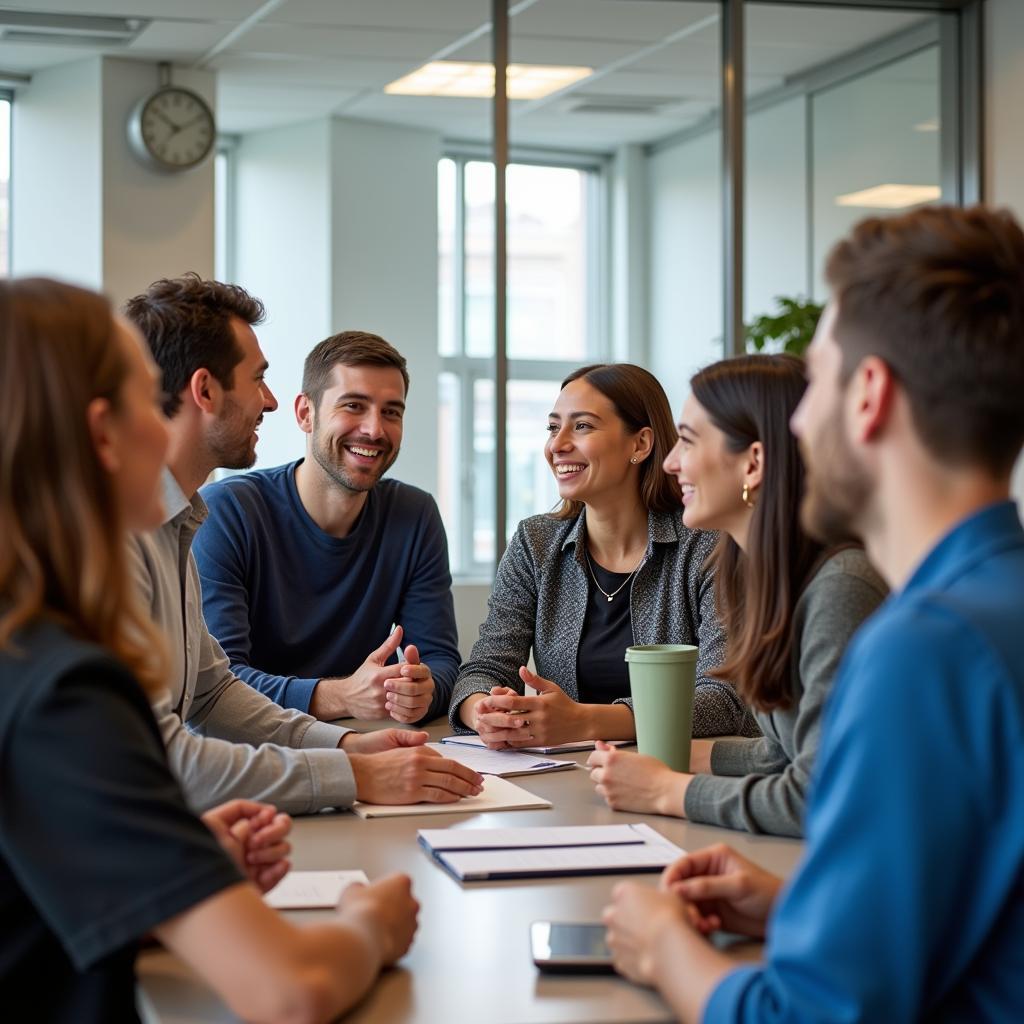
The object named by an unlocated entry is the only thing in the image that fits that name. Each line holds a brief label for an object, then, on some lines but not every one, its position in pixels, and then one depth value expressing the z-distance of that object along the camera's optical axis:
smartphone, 1.19
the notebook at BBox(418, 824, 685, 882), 1.49
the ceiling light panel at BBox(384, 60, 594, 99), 5.71
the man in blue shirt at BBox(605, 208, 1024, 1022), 0.86
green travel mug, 1.88
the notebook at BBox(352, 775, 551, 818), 1.78
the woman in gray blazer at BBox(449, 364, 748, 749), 2.59
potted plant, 5.25
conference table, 1.11
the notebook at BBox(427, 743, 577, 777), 2.05
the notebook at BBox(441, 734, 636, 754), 2.23
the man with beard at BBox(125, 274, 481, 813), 1.75
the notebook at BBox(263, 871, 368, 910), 1.36
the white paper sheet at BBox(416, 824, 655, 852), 1.59
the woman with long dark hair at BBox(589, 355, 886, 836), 1.65
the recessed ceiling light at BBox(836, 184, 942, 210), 5.36
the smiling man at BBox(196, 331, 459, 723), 2.85
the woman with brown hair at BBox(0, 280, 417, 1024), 0.93
